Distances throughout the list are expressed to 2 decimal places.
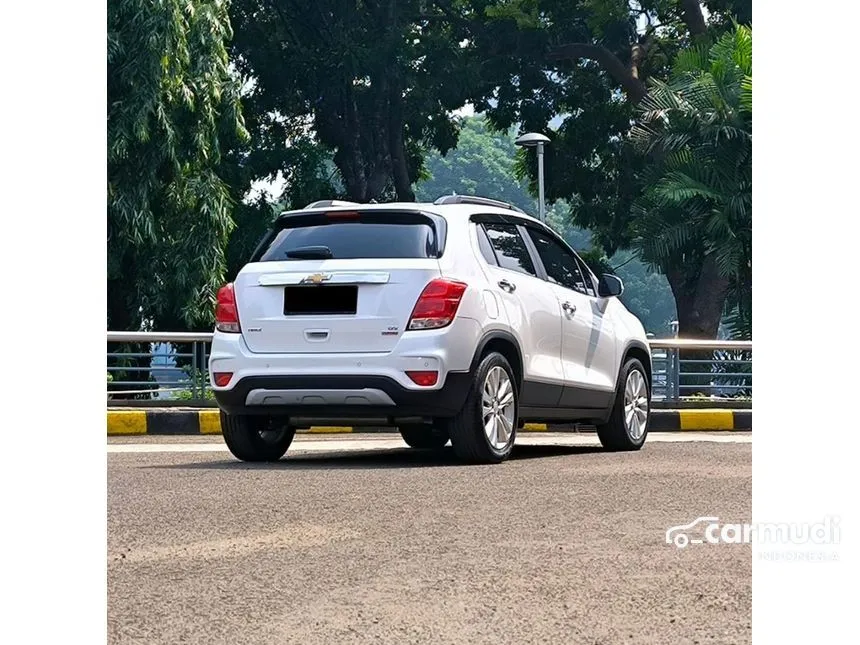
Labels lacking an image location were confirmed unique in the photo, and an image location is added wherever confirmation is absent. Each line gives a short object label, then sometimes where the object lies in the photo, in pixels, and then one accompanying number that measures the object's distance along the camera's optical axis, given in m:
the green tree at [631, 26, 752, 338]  25.48
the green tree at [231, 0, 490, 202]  31.67
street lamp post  26.05
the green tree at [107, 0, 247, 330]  24.14
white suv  9.34
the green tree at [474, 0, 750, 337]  31.11
